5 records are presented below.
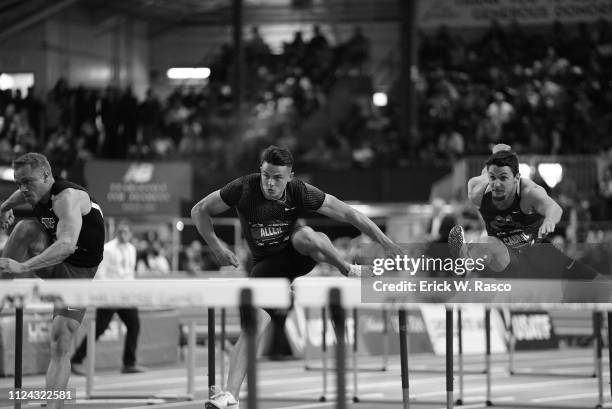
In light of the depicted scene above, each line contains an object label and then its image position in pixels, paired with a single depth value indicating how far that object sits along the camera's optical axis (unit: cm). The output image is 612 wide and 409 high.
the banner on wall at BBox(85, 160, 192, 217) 3971
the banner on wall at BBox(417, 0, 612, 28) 4914
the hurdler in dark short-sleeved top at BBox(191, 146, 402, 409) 1545
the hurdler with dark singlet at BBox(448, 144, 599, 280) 1593
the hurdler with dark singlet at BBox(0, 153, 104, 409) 1490
